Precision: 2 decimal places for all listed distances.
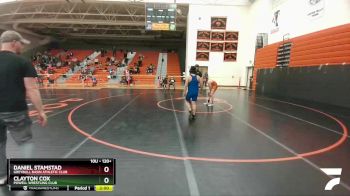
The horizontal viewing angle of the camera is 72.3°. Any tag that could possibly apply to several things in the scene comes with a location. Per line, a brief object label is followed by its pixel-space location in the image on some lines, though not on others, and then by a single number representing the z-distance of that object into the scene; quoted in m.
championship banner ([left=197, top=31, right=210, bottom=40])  23.11
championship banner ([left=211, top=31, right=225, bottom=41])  23.16
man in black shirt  2.76
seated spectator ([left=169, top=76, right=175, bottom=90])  20.00
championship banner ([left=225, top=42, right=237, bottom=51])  23.33
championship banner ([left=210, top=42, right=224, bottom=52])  23.25
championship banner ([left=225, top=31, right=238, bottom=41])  23.20
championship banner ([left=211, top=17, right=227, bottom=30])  22.94
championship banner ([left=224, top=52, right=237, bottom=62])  23.48
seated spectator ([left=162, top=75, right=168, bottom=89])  20.23
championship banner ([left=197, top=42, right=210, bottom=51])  23.16
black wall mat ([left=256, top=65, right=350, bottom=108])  10.27
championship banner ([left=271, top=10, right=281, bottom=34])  17.25
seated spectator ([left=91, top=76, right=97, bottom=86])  21.06
